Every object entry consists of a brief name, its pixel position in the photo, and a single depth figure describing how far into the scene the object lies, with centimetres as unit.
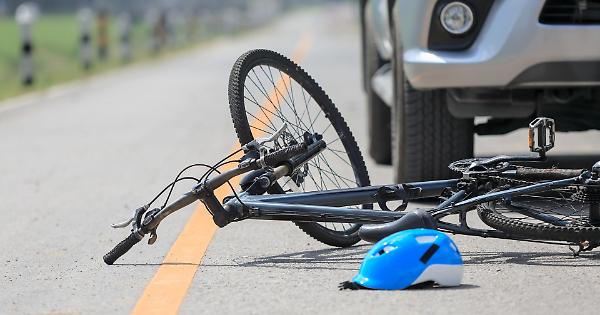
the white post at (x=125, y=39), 2844
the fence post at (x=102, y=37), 2769
